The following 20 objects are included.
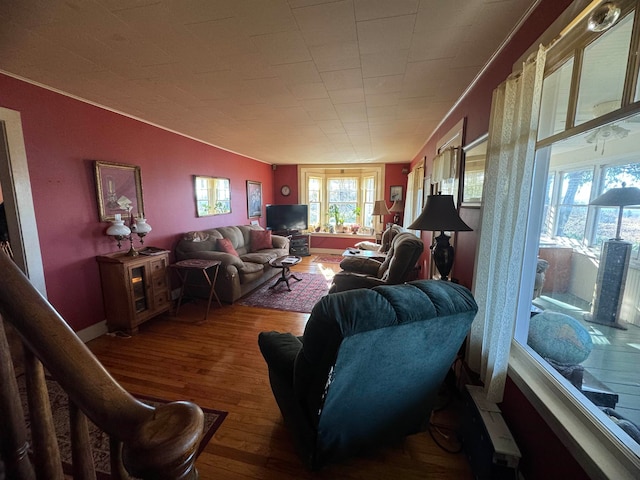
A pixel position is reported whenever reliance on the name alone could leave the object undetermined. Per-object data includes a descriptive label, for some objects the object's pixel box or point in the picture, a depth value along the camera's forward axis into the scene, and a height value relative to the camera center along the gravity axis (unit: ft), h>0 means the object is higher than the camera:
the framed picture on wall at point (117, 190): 8.76 +0.46
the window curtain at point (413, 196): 14.93 +0.52
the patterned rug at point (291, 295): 11.66 -4.52
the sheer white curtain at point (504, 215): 4.05 -0.19
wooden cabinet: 8.77 -3.02
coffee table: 13.26 -3.08
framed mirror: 13.65 +0.46
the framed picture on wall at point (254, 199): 18.85 +0.34
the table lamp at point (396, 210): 19.74 -0.45
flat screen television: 21.53 -1.12
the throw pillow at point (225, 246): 13.10 -2.20
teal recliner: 3.31 -2.43
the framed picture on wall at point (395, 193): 20.86 +0.89
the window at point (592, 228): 3.21 -0.36
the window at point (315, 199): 23.21 +0.41
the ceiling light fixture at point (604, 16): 2.95 +2.17
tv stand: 21.38 -3.36
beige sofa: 11.51 -2.95
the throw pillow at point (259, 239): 16.81 -2.35
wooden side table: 10.24 -2.71
